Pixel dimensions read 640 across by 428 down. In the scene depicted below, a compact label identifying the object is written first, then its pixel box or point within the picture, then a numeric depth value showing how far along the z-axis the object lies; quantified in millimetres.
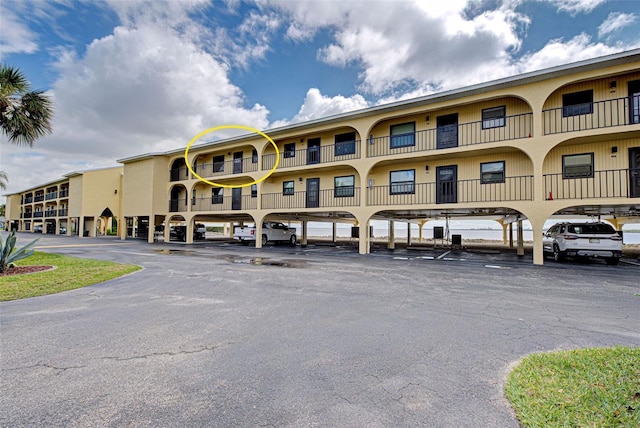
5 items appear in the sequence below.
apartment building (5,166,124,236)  33500
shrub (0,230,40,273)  9031
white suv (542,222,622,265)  11898
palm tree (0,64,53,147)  12289
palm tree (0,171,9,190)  26062
